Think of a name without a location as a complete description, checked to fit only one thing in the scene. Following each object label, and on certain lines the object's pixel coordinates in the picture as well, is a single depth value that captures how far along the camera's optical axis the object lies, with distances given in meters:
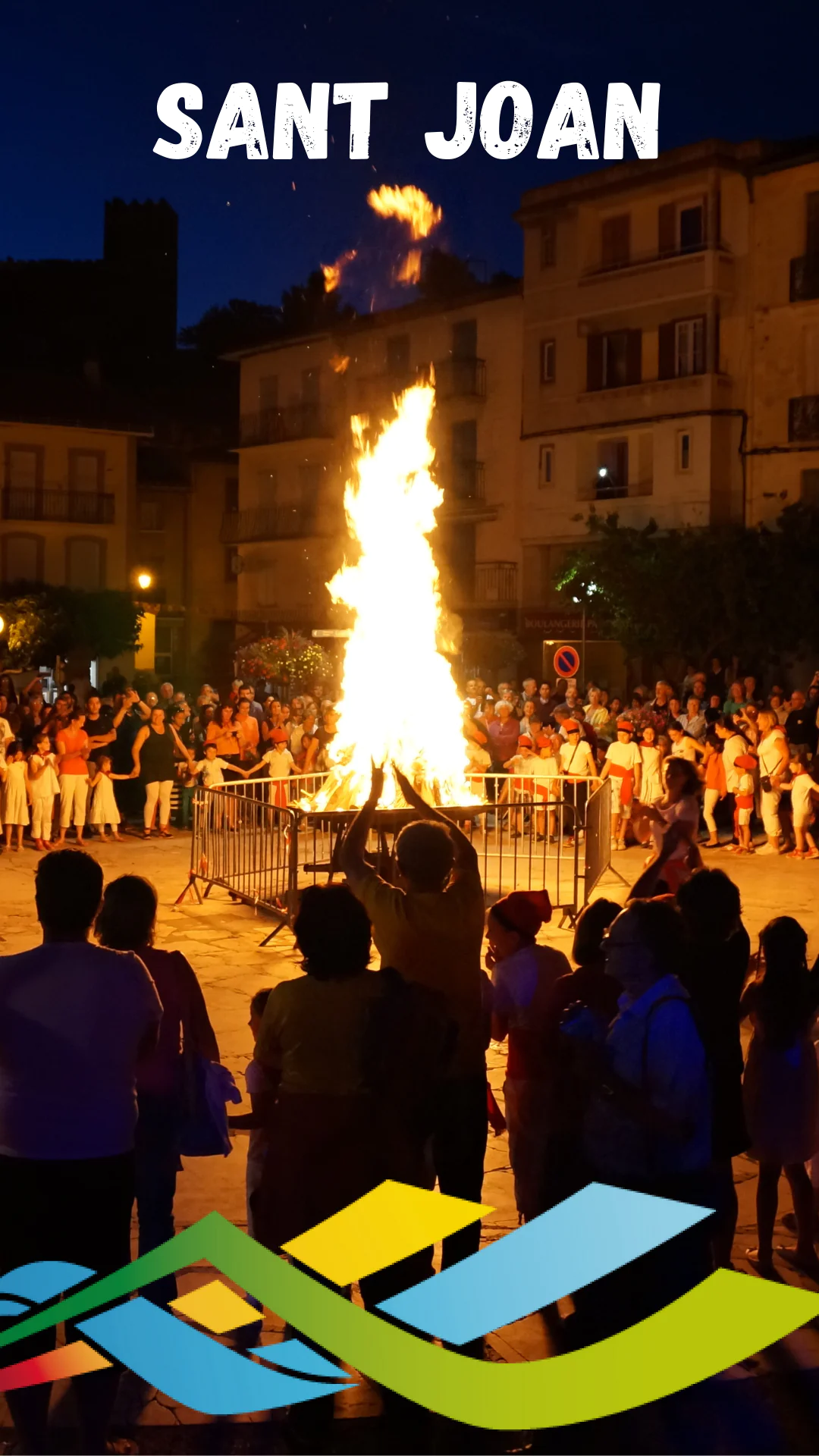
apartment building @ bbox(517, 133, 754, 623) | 32.69
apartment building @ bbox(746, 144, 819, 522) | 31.50
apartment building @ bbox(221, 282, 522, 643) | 38.31
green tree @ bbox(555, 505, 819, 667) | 28.25
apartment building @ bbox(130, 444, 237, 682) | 51.31
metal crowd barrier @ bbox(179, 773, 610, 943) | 11.88
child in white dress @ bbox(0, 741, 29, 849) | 16.45
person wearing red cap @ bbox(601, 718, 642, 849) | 17.38
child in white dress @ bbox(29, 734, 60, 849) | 16.67
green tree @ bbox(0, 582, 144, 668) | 37.81
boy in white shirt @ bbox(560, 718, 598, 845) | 17.52
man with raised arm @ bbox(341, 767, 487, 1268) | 4.77
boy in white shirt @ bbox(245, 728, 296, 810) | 18.02
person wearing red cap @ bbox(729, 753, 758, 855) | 17.06
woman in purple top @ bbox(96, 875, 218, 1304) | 4.71
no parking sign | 22.23
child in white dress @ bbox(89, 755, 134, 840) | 17.41
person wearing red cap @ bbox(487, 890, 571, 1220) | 5.18
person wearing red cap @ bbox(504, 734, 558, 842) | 15.55
